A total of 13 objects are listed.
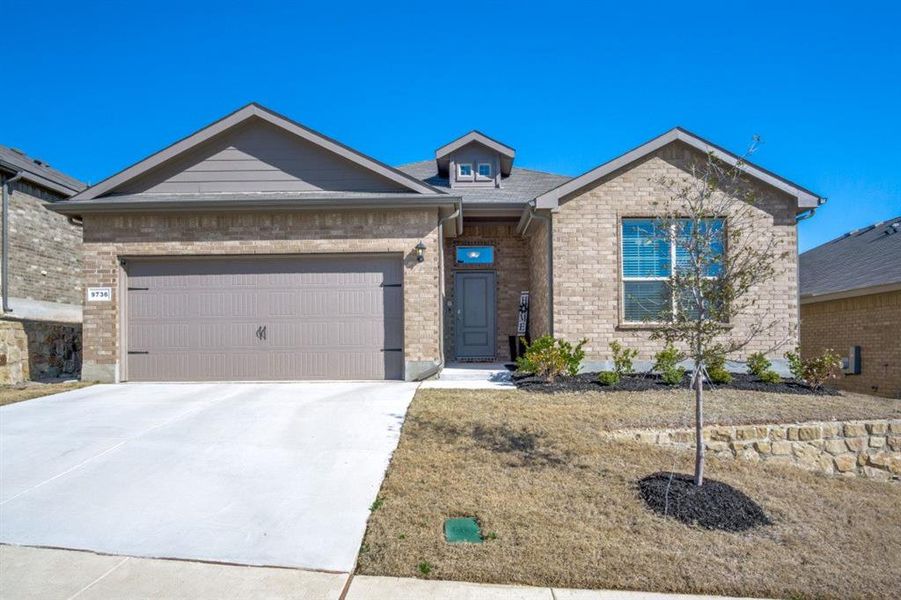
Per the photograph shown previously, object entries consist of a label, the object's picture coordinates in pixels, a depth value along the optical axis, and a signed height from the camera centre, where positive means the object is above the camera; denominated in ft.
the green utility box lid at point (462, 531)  13.75 -5.87
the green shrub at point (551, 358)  30.91 -3.03
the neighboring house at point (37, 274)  36.91 +2.72
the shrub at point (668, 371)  30.27 -3.69
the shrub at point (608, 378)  30.09 -4.03
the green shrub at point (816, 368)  31.09 -3.68
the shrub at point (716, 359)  16.69 -1.69
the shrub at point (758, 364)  31.81 -3.49
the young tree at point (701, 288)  16.51 +0.53
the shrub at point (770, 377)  31.48 -4.16
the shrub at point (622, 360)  31.98 -3.24
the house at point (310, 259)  33.50 +2.88
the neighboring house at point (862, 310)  41.39 -0.41
